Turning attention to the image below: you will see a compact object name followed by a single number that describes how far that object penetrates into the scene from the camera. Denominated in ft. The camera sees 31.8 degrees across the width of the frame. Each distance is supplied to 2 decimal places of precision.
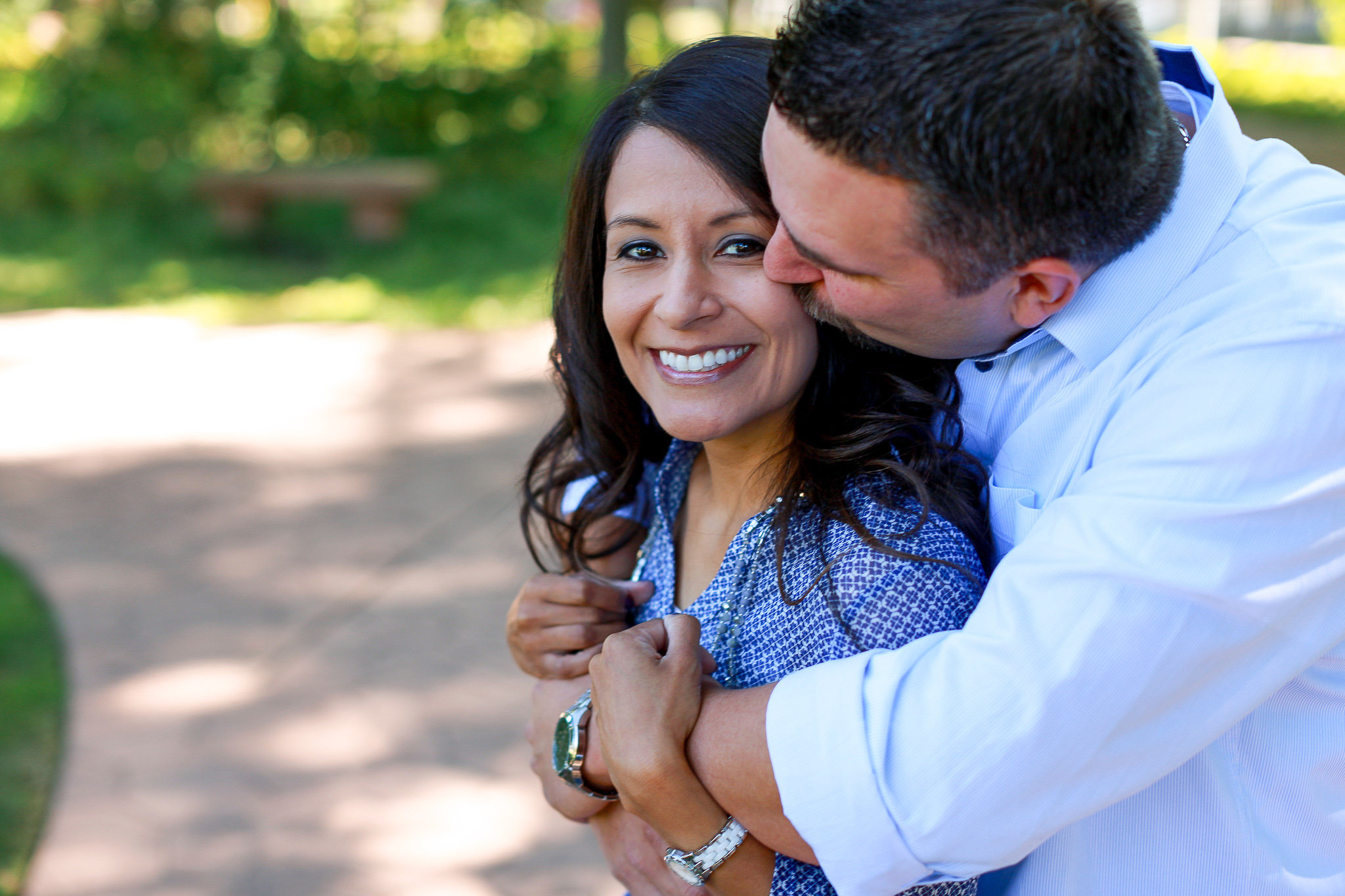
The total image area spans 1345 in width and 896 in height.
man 3.68
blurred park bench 17.76
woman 4.08
